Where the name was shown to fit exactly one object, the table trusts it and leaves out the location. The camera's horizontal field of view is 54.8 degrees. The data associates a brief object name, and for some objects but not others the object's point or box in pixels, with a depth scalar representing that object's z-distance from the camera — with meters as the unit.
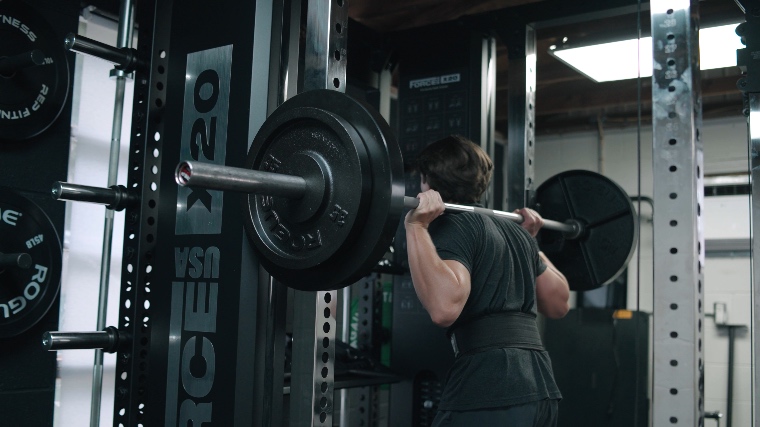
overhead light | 3.23
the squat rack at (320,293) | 1.27
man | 1.79
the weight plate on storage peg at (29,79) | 2.03
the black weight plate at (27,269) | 1.96
